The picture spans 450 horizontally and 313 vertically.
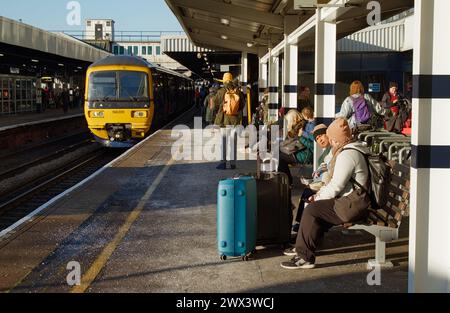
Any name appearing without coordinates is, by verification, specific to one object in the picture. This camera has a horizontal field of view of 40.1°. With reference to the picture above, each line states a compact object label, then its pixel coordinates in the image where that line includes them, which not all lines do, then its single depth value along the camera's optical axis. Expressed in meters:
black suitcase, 6.00
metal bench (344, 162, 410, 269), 5.27
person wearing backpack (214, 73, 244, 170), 11.20
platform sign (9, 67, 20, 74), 32.78
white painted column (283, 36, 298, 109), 14.62
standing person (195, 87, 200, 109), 46.32
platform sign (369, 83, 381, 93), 29.83
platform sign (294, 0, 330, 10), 9.05
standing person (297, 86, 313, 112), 12.97
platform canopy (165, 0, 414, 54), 10.10
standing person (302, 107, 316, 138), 8.89
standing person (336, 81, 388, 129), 9.45
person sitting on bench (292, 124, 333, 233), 6.15
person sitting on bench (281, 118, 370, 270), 5.31
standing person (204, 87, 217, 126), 11.64
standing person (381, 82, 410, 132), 11.93
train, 18.09
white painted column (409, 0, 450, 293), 4.30
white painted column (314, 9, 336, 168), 9.18
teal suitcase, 5.66
